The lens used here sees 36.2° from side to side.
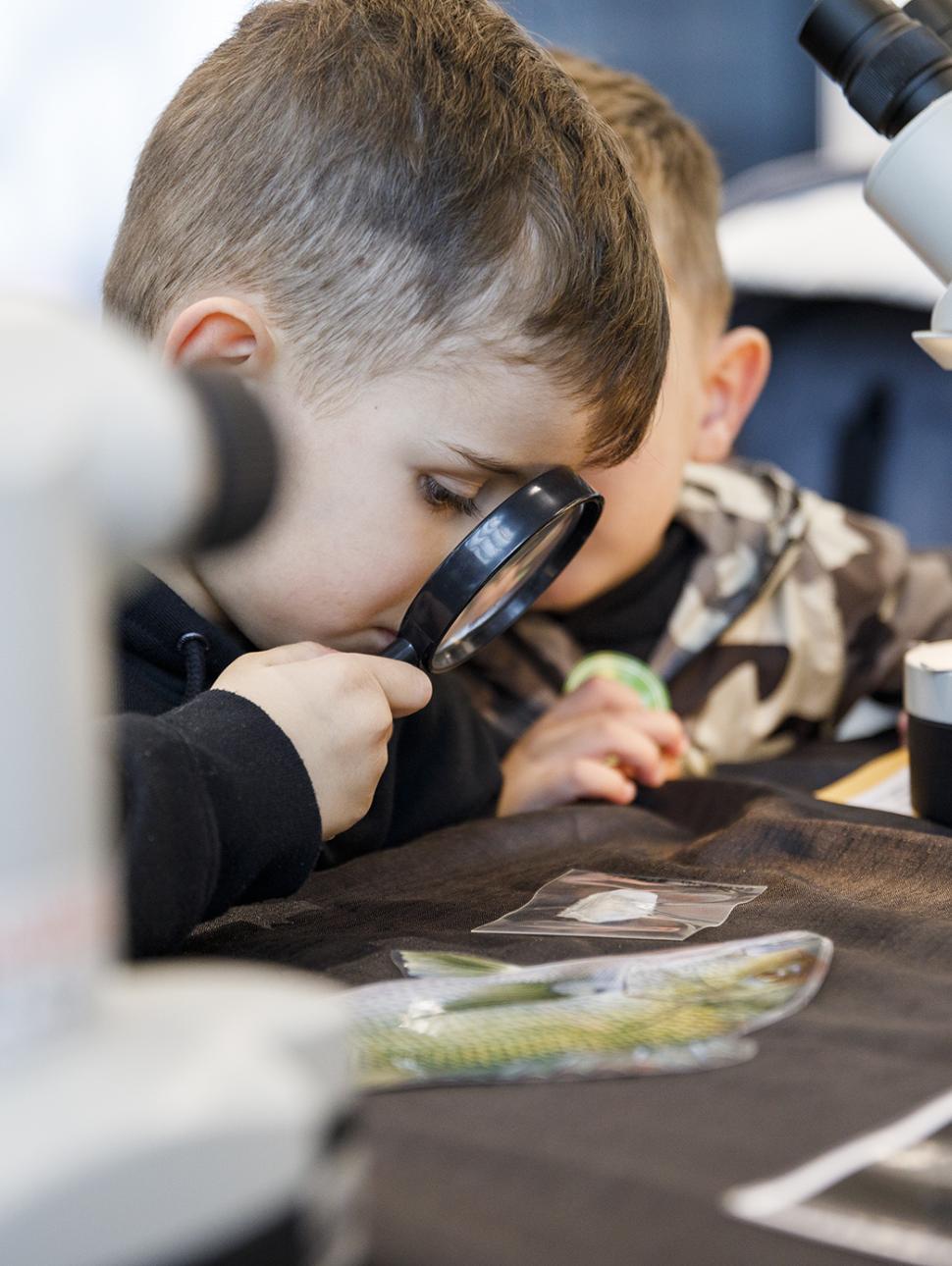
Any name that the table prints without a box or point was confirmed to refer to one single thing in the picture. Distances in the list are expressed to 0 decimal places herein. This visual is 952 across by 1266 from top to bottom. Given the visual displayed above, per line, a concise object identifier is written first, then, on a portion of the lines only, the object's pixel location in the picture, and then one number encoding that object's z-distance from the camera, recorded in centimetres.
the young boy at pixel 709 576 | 122
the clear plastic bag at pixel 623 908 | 63
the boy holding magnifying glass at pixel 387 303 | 81
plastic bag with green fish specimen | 47
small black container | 85
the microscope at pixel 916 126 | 79
